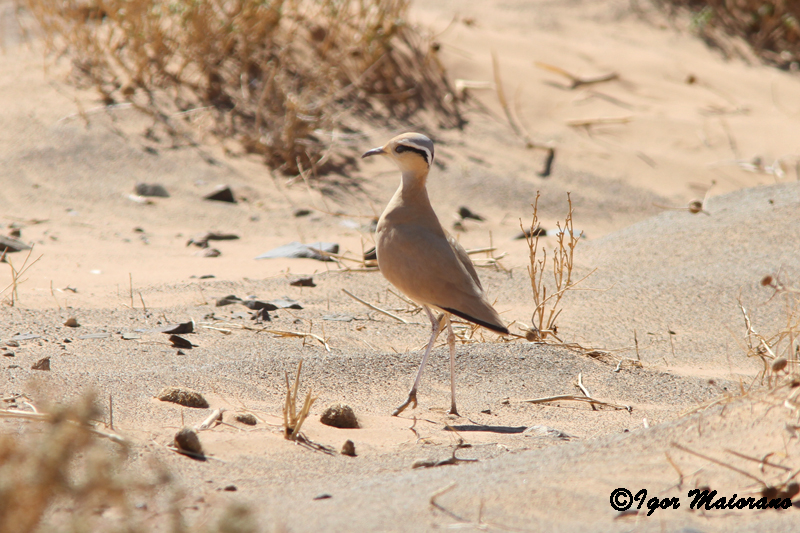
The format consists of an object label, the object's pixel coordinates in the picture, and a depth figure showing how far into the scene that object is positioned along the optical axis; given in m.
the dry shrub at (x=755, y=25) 22.92
